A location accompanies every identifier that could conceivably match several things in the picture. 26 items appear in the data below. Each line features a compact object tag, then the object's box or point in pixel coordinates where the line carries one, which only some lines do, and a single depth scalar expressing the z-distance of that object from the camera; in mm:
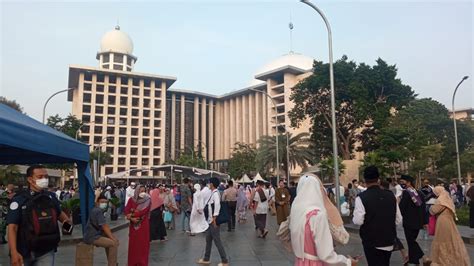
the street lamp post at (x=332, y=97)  15805
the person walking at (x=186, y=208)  15477
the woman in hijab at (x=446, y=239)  7176
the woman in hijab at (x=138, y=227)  7711
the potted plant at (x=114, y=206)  18856
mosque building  88688
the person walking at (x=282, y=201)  13891
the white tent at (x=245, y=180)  41575
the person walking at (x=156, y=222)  12469
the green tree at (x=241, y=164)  65062
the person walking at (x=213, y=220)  8445
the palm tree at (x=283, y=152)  49094
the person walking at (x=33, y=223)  4344
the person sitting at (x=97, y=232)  6992
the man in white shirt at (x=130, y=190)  16666
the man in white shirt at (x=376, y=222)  5051
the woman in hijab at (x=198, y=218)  9242
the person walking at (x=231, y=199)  15836
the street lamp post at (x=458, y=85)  28578
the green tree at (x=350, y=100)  36156
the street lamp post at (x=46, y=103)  25766
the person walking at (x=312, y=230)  3260
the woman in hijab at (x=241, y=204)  19481
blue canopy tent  5599
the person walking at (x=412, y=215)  8016
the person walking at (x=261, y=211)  13859
